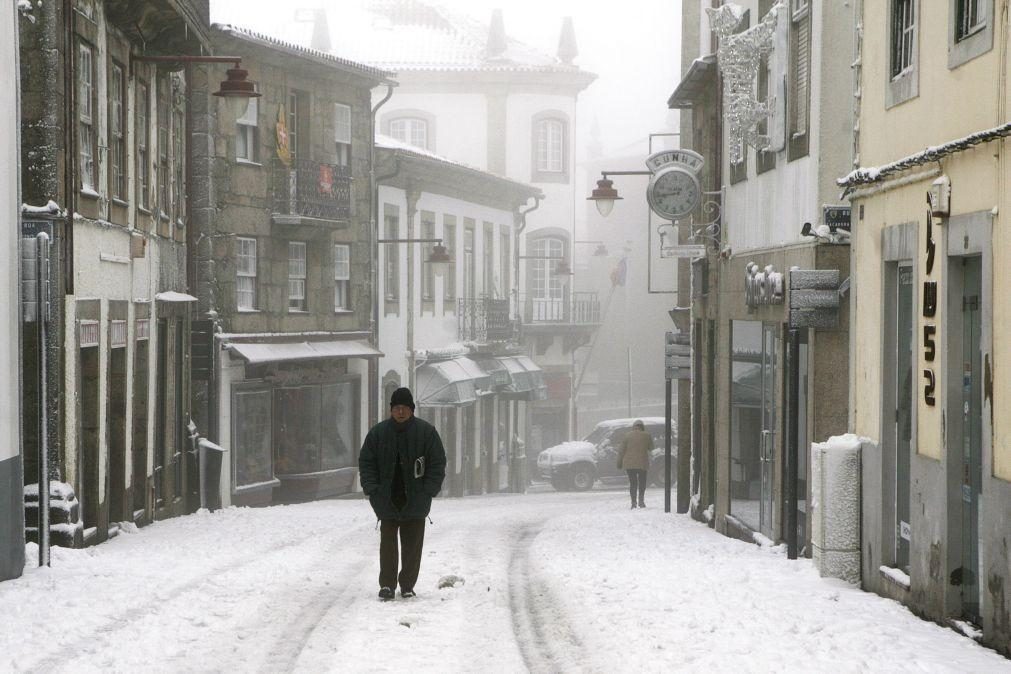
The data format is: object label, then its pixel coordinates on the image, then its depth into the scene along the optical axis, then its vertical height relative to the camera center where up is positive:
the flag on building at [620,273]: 63.59 +1.43
